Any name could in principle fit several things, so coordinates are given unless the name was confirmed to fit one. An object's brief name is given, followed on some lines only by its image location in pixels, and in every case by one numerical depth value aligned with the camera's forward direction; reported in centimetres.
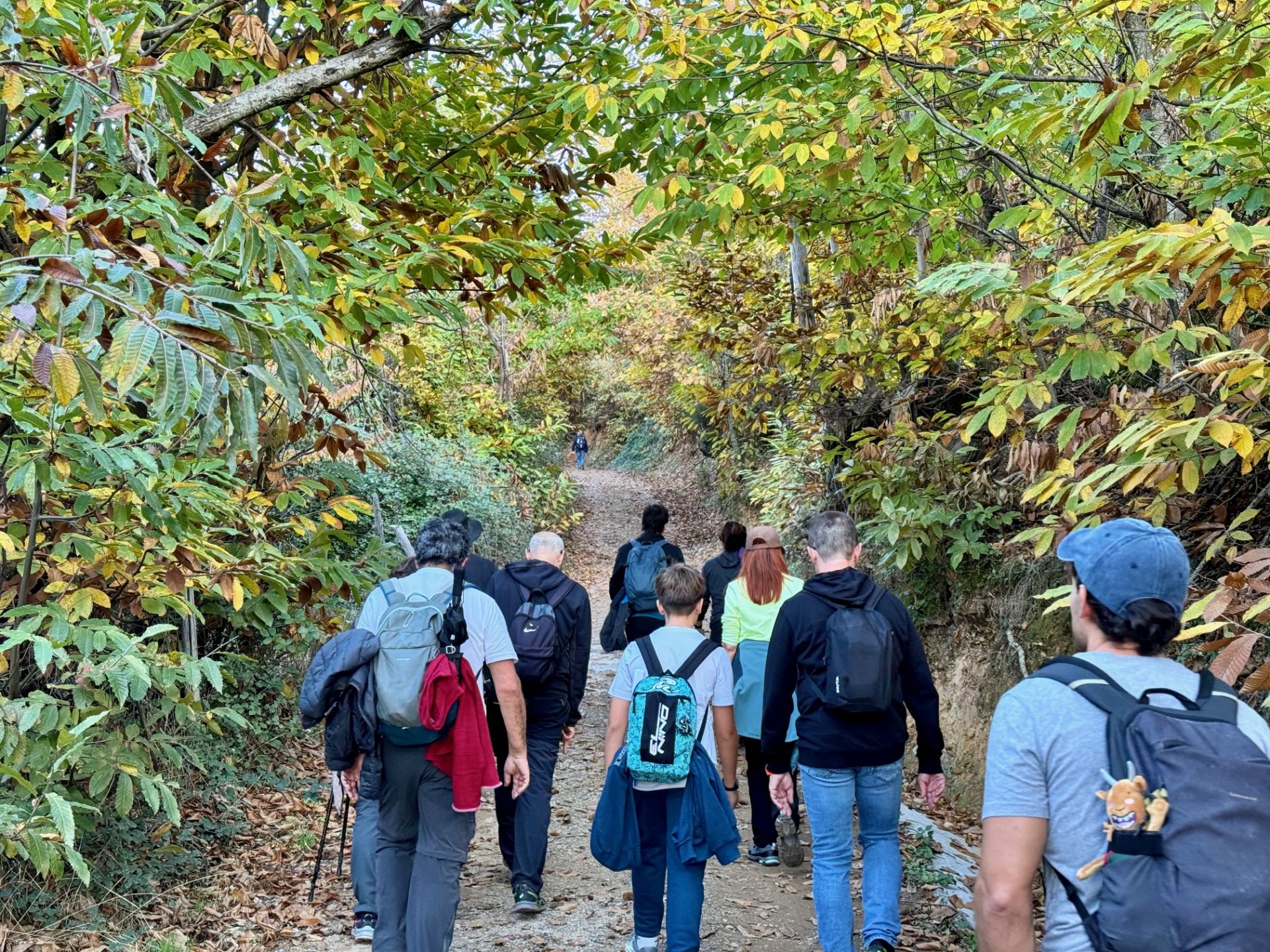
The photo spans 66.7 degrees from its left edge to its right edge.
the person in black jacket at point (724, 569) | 804
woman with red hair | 620
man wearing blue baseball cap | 211
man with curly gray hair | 411
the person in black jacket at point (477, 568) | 558
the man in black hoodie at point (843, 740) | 428
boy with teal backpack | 425
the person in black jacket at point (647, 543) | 825
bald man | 545
